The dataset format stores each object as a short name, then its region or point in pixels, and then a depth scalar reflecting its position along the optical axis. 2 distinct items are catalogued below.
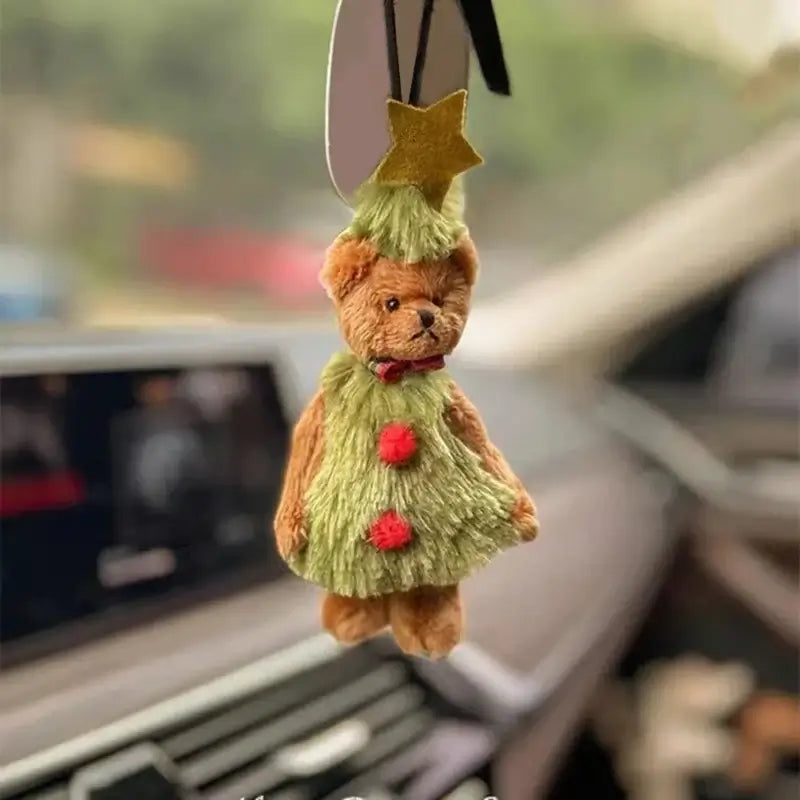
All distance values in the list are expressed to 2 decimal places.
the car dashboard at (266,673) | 0.58
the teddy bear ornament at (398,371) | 0.32
